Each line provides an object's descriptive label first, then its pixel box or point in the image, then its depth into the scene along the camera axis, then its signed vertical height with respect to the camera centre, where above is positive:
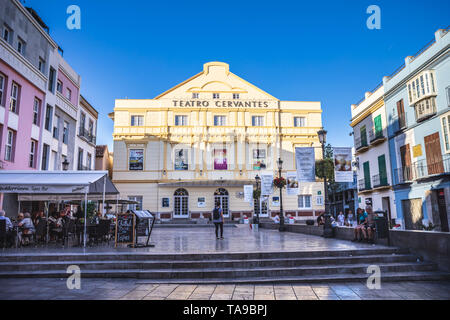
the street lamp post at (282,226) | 19.27 -1.15
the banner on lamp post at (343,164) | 12.81 +1.72
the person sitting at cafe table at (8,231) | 10.43 -0.66
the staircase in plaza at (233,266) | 6.91 -1.37
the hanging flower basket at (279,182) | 22.17 +1.87
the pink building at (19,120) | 15.98 +5.02
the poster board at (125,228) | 10.18 -0.59
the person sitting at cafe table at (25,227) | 10.72 -0.53
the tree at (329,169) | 34.23 +4.16
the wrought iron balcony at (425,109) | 16.78 +5.24
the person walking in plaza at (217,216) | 12.61 -0.31
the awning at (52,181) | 10.16 +0.97
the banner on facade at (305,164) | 13.68 +1.85
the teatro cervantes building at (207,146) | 32.47 +6.56
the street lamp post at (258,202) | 24.17 +0.57
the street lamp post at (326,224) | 13.20 -0.74
